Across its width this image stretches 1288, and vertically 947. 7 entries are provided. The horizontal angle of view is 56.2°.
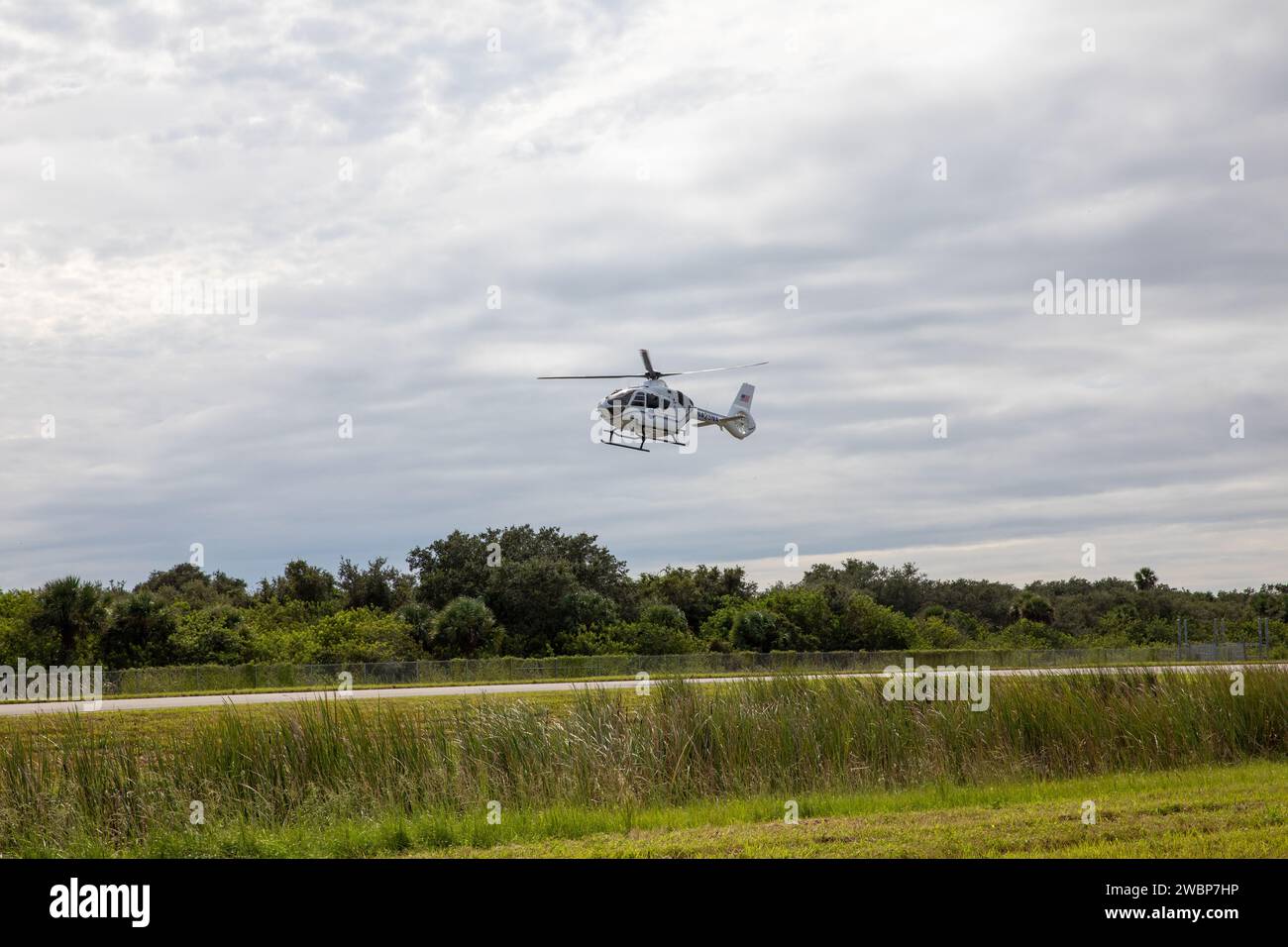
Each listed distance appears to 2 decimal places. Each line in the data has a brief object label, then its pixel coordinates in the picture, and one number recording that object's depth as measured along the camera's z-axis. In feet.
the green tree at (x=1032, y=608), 334.24
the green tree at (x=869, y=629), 254.06
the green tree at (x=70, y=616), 183.73
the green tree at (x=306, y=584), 268.21
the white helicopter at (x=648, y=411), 149.79
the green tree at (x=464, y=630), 218.18
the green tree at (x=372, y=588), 284.00
